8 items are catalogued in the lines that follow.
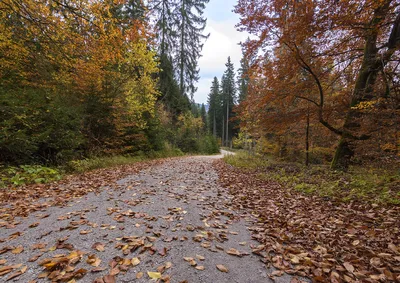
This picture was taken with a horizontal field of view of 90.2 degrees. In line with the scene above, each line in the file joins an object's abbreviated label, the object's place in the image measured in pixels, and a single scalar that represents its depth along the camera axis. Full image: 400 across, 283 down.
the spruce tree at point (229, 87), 42.50
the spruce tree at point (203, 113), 52.06
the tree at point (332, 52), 5.47
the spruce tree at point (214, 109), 49.09
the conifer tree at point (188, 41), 20.69
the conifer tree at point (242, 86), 31.44
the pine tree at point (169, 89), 19.57
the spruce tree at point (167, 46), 18.95
